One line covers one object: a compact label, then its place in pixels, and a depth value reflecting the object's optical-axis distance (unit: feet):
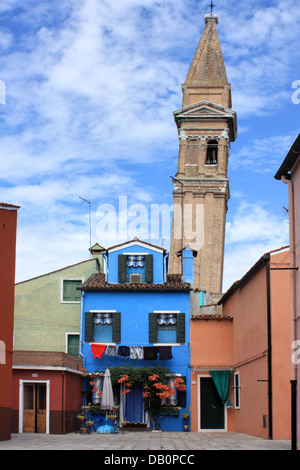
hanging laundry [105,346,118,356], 90.38
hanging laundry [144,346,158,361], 89.97
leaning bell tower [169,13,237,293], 170.71
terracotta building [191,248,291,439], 67.87
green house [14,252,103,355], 104.47
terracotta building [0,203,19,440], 62.28
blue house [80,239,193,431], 89.56
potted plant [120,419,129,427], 87.45
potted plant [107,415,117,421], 87.15
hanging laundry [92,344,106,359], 90.94
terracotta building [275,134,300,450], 53.29
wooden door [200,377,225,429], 90.63
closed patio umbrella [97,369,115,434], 83.66
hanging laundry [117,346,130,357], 90.48
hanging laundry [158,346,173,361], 90.22
